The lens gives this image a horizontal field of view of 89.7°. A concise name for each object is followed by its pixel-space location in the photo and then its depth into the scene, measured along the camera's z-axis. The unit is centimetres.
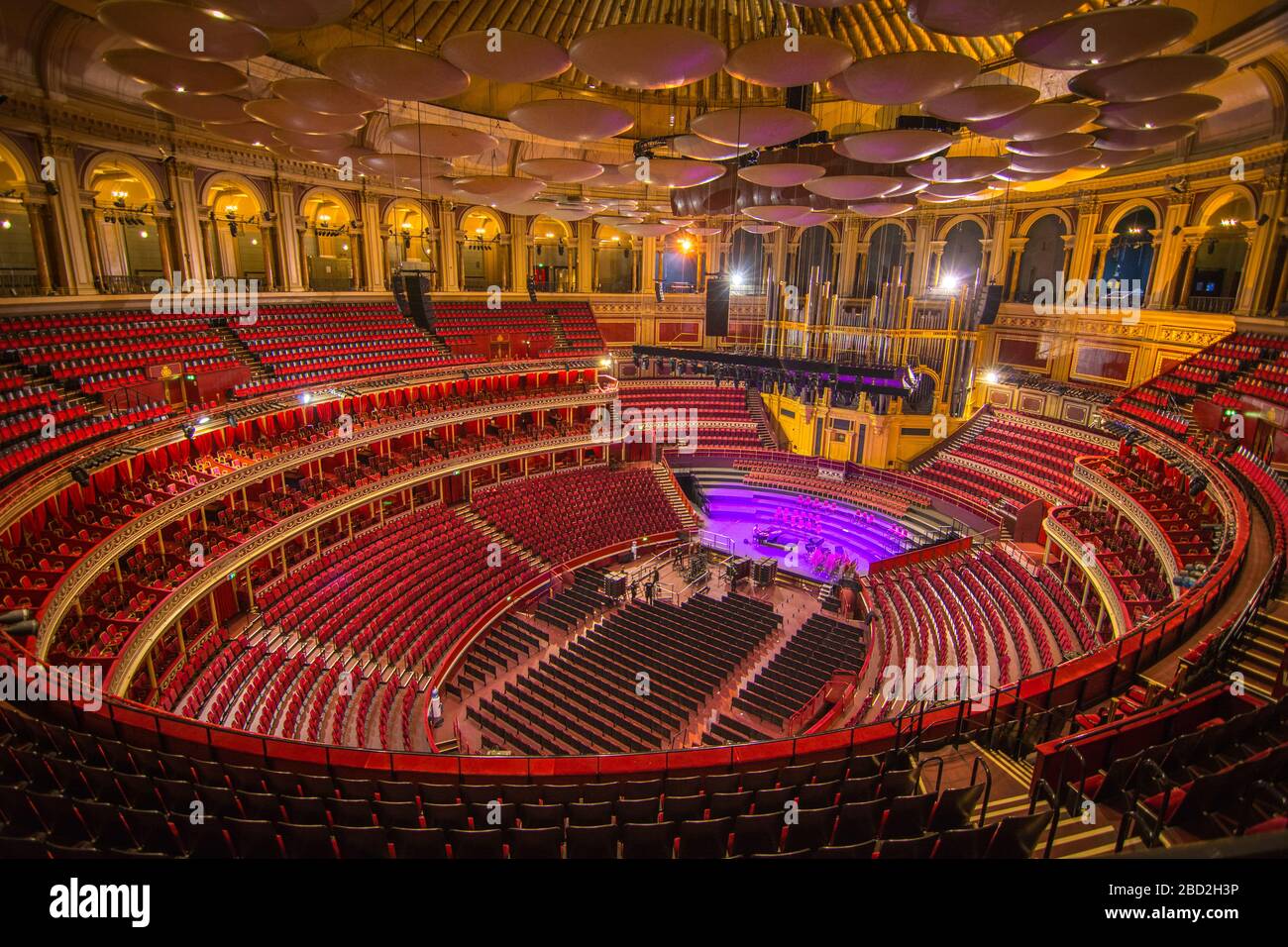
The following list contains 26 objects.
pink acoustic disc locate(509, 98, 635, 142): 902
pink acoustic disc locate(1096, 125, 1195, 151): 1097
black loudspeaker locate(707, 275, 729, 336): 2426
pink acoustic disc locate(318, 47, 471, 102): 757
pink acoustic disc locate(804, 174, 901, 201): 1082
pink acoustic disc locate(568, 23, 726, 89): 681
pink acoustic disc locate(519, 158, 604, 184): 1142
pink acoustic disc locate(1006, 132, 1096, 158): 1060
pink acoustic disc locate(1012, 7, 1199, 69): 670
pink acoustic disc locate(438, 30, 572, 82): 740
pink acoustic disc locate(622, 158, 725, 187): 1171
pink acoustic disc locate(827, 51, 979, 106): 732
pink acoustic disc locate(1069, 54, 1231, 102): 769
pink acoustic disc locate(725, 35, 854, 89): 704
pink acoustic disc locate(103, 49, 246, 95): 859
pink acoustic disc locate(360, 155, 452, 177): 1223
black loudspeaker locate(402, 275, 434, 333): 2680
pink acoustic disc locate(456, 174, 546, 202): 1242
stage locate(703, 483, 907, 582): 2273
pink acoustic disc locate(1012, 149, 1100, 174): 1171
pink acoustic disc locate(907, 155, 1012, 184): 1091
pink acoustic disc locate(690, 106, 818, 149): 864
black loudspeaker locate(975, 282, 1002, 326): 2505
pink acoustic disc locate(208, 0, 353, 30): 707
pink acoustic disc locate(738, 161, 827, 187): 1059
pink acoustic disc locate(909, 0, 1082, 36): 666
